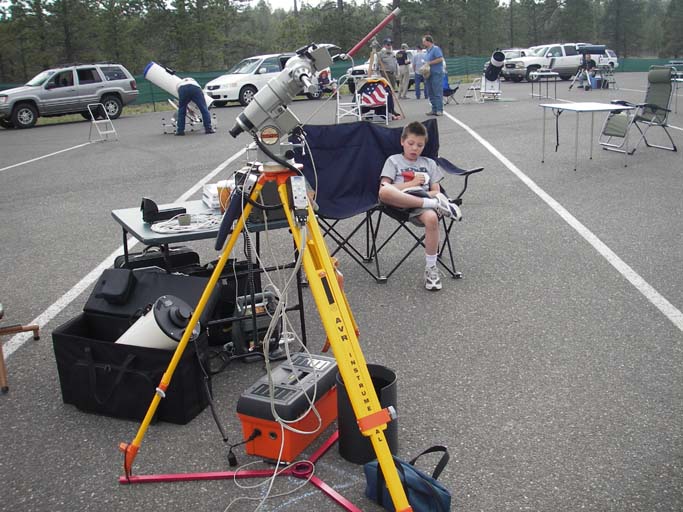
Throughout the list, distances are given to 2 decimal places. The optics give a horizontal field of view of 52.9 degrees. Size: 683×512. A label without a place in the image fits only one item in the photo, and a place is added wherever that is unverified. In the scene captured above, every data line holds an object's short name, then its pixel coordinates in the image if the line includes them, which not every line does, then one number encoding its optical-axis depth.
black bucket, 2.92
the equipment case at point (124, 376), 3.29
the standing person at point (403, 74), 22.59
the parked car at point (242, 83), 22.03
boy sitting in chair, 5.04
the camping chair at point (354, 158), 5.66
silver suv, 19.77
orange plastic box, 2.98
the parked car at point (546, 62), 31.78
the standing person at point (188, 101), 14.49
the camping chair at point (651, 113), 10.22
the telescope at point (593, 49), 30.06
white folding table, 9.13
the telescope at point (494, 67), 19.48
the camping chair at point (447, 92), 19.62
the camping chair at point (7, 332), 3.72
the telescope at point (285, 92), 2.64
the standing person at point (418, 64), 22.33
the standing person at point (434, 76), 16.06
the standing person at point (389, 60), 19.68
